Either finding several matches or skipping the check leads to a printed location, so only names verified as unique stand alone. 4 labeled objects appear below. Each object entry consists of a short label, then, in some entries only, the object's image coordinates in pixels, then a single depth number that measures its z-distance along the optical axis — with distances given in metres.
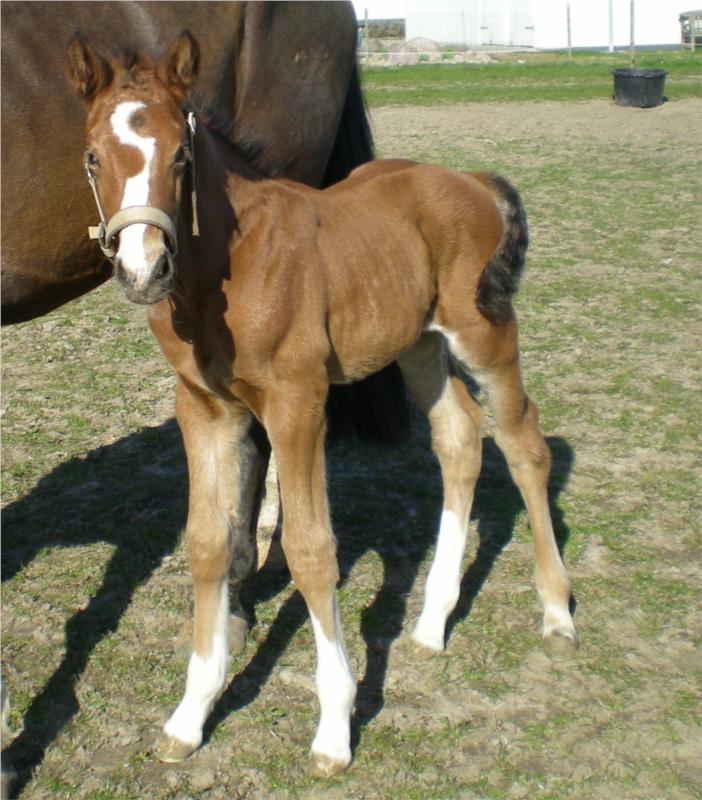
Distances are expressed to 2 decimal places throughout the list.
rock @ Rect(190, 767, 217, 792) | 2.75
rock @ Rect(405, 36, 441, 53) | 26.77
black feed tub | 14.02
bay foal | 2.37
